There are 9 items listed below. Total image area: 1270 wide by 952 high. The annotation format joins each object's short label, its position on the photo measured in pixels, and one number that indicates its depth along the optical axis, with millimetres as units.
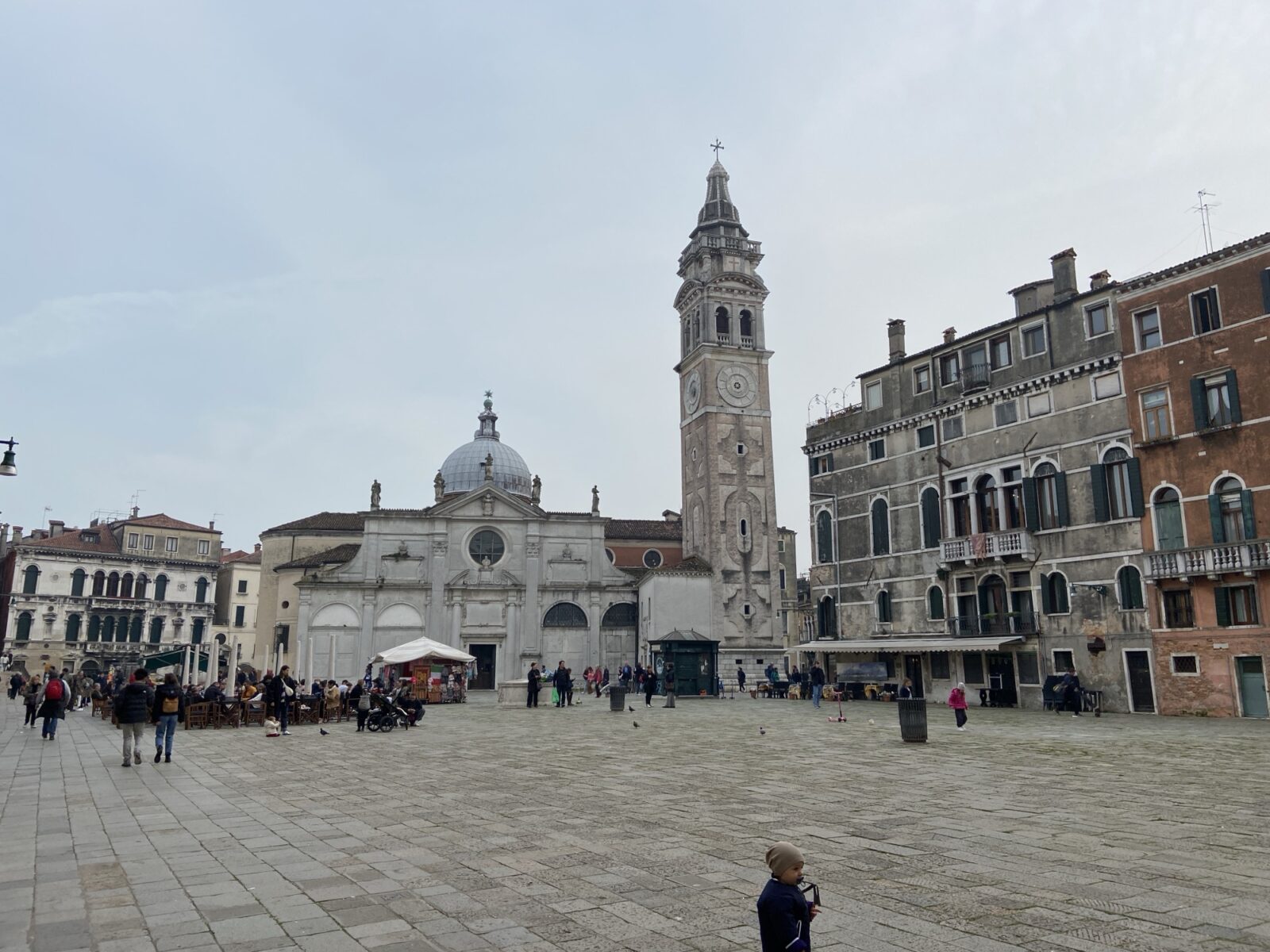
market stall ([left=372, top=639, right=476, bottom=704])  29750
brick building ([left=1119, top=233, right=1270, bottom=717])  24250
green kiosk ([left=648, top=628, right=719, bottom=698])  42625
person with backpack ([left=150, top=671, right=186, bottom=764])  15008
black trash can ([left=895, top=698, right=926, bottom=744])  16823
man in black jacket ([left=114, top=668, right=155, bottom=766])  14469
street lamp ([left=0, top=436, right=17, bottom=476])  17625
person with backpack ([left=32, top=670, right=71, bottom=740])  19750
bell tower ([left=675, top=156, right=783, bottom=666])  44875
